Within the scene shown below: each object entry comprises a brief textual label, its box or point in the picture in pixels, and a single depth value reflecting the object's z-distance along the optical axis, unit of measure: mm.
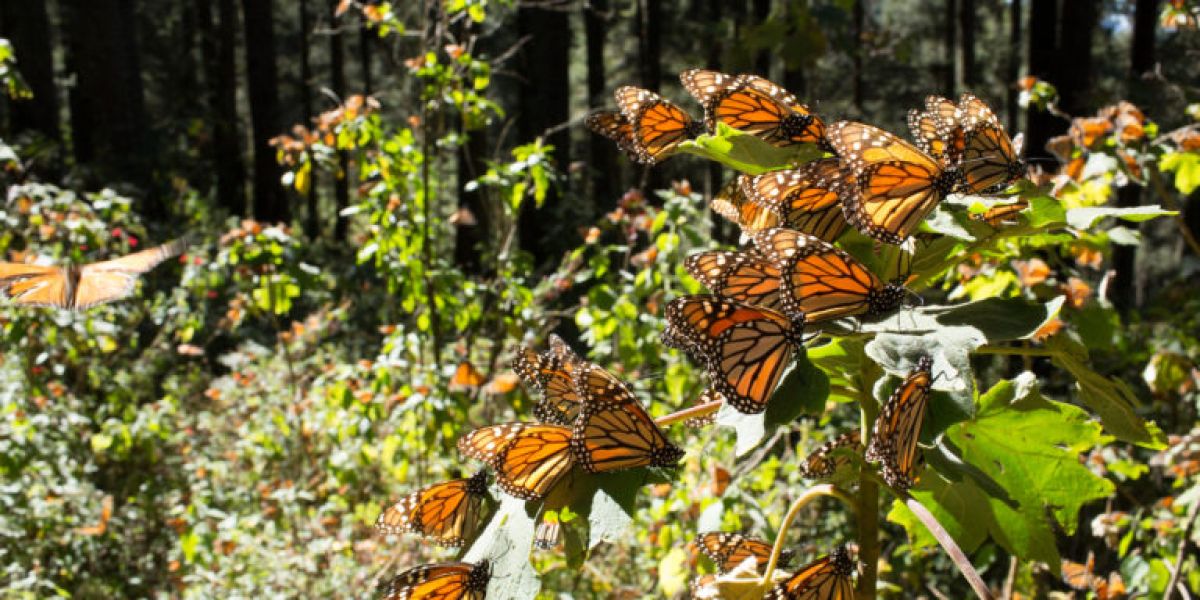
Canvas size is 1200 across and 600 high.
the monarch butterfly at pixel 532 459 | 910
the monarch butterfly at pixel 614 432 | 878
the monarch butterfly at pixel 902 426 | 750
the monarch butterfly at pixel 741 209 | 1014
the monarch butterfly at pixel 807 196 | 890
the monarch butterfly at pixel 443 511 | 1000
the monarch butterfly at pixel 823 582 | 882
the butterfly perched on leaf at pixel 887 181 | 848
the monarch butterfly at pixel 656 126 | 1106
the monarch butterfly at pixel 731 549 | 1056
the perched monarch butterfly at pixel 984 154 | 958
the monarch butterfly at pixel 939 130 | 957
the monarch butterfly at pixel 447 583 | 862
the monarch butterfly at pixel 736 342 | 809
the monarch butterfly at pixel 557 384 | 1011
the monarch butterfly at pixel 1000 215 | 877
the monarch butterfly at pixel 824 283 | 821
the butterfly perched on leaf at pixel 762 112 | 1009
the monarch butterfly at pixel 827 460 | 1001
